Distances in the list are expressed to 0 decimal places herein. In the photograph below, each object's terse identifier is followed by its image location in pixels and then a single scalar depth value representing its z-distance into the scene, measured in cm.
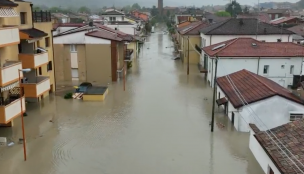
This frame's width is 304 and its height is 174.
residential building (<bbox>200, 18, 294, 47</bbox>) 3719
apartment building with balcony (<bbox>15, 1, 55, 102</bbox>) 2141
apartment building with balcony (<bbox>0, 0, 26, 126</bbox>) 1638
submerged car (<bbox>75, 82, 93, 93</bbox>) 2789
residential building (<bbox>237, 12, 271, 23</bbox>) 8103
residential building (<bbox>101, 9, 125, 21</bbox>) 8061
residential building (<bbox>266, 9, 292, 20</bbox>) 11045
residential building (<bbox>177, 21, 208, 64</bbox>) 4378
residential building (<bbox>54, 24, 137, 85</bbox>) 3194
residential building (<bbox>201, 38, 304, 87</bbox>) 2897
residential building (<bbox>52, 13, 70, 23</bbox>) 8606
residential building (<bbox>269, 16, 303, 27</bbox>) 7398
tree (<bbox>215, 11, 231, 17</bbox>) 11307
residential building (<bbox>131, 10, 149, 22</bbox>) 12468
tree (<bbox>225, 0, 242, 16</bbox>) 12873
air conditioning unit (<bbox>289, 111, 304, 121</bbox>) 1842
